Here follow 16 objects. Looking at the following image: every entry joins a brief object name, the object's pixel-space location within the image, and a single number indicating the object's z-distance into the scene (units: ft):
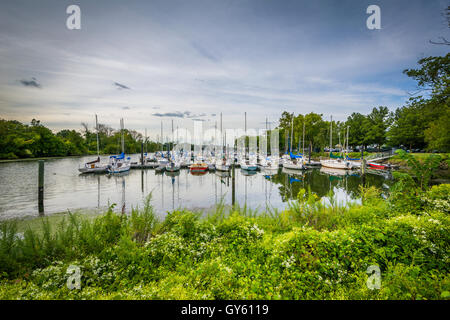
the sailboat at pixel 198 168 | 104.65
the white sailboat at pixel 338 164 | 112.27
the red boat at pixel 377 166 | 101.74
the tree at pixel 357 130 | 168.69
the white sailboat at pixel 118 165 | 103.75
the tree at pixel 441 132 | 43.88
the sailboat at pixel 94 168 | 102.98
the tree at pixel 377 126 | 157.38
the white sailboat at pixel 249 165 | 107.96
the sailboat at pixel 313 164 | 127.42
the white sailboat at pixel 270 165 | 113.13
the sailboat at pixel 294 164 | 111.92
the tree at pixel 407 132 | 119.25
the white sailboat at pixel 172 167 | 104.92
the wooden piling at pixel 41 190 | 43.47
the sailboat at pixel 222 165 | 102.86
